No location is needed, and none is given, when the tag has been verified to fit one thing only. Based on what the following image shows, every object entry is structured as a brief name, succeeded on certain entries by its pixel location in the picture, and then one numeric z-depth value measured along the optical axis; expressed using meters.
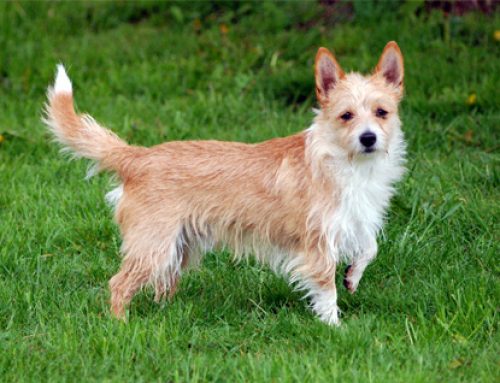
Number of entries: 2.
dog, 10.45
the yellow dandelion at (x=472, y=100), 16.30
